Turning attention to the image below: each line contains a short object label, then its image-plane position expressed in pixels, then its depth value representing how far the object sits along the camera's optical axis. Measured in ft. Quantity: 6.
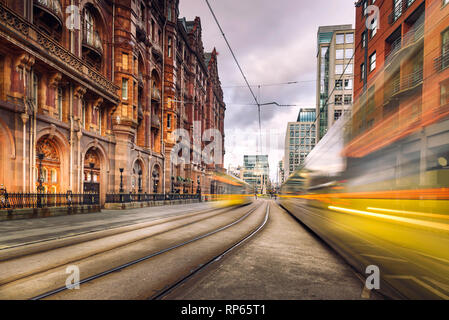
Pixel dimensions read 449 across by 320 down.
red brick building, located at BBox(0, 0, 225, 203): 40.29
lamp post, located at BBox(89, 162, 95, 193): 63.31
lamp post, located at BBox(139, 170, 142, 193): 85.66
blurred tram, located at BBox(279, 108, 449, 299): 9.17
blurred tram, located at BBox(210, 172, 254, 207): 65.16
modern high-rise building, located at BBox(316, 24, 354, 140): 166.71
